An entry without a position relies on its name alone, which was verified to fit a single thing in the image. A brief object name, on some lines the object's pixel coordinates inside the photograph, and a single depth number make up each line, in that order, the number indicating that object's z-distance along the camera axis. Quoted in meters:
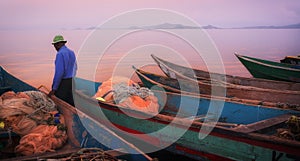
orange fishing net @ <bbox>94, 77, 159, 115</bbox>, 4.55
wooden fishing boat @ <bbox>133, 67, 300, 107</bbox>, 4.75
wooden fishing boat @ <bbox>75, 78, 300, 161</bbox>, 3.32
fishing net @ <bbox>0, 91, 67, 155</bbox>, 3.23
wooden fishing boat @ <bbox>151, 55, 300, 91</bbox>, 5.89
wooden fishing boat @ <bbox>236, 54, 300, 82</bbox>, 7.38
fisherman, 4.57
